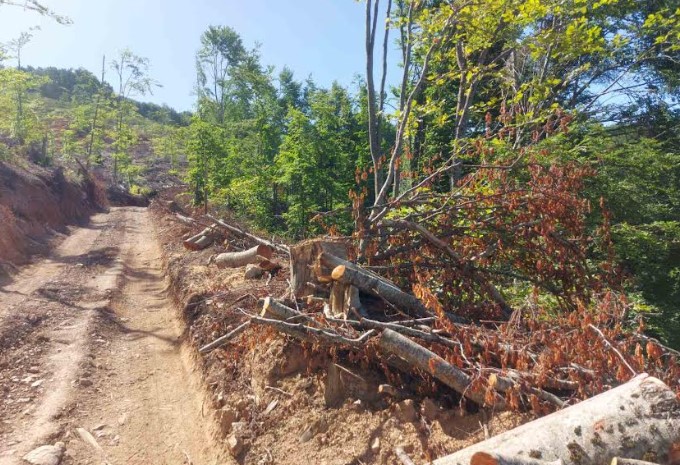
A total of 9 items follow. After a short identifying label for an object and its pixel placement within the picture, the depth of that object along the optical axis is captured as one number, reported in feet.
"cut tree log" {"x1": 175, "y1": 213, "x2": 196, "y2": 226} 51.91
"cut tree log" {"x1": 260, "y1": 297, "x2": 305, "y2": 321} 15.62
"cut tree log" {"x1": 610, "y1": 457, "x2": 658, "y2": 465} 7.87
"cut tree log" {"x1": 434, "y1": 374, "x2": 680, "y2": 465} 8.71
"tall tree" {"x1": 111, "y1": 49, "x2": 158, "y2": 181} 128.57
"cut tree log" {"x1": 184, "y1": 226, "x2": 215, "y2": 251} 42.52
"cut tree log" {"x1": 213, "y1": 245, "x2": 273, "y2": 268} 29.63
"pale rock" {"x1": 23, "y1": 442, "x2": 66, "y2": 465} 14.67
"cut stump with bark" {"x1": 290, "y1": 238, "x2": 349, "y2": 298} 18.72
